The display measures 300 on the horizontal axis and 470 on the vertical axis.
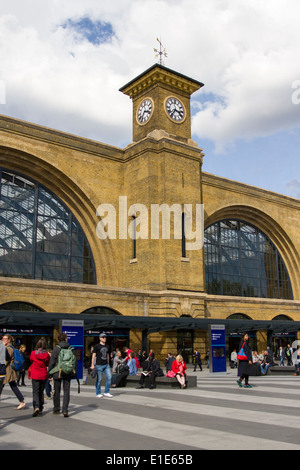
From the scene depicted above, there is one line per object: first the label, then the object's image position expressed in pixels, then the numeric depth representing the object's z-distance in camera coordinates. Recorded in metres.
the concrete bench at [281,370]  20.29
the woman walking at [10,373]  9.43
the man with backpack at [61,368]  8.91
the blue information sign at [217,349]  22.94
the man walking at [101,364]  11.93
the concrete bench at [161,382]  14.65
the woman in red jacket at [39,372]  8.97
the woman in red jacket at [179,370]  14.26
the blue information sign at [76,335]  19.10
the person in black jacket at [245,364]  14.05
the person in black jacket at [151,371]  14.70
